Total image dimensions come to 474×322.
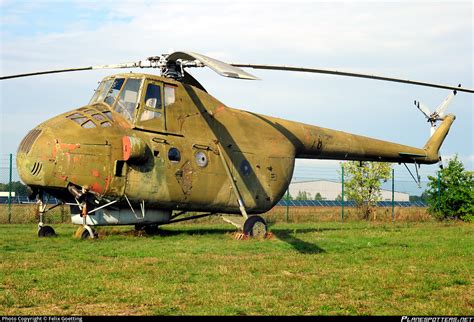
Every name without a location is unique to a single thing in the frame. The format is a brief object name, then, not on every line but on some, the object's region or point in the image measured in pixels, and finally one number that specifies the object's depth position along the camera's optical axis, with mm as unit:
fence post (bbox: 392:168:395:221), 29344
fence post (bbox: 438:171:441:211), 28969
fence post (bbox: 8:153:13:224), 23148
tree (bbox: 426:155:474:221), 27672
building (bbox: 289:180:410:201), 54656
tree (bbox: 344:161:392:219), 36719
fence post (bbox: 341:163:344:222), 29908
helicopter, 14211
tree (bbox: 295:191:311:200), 53741
